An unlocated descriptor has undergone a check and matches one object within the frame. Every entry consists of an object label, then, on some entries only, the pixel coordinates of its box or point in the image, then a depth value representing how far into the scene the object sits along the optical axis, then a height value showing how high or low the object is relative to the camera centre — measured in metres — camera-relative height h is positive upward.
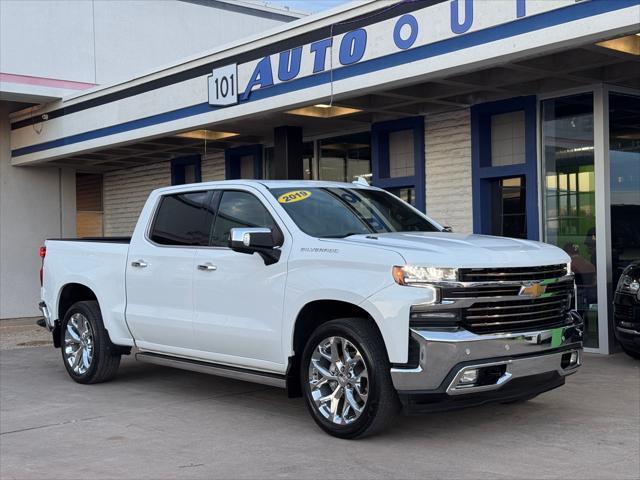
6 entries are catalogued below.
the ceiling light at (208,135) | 14.41 +1.98
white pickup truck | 5.54 -0.47
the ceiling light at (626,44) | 8.26 +2.03
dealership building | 8.59 +1.92
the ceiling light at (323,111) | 11.98 +1.99
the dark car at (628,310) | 8.55 -0.80
